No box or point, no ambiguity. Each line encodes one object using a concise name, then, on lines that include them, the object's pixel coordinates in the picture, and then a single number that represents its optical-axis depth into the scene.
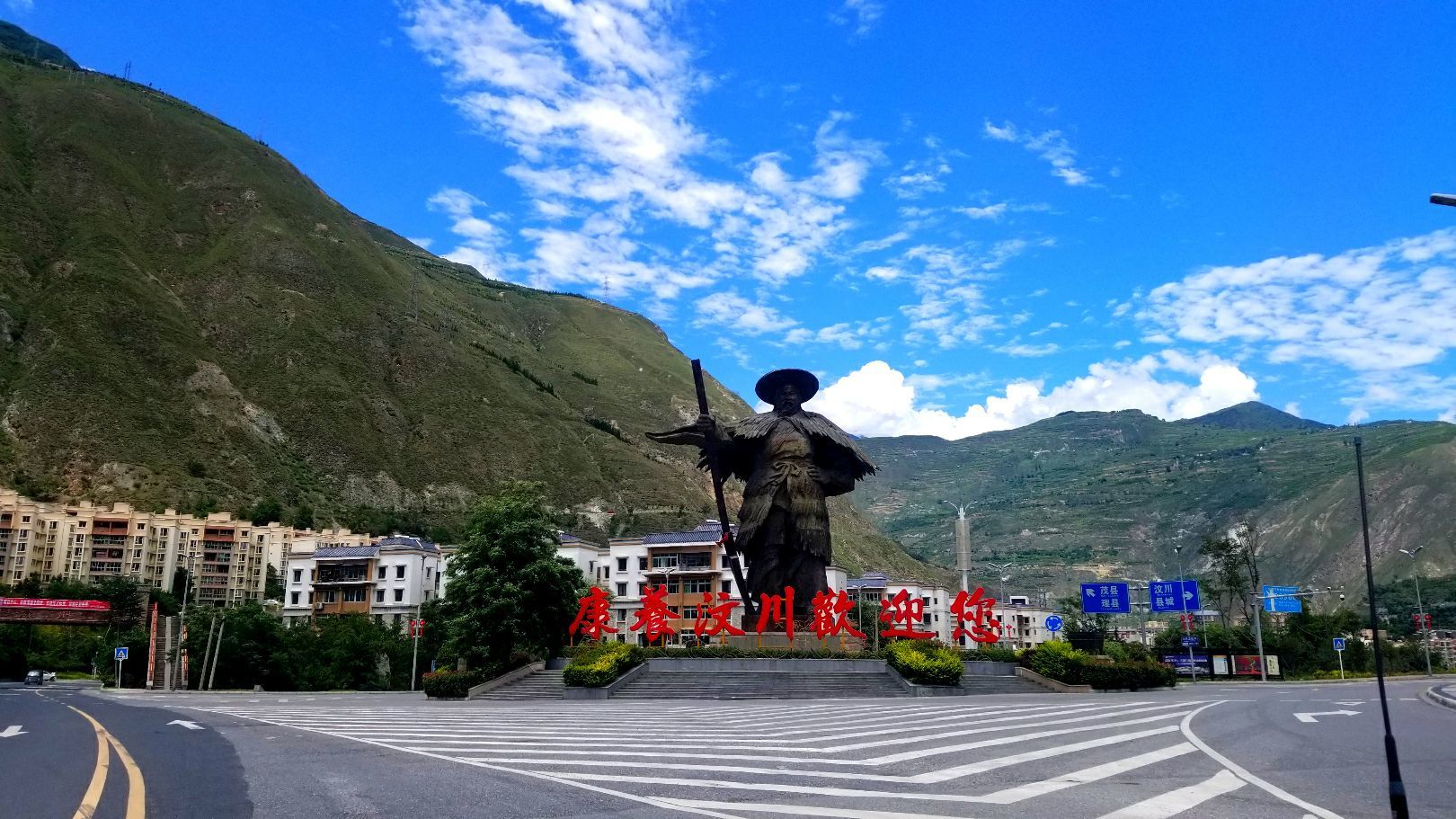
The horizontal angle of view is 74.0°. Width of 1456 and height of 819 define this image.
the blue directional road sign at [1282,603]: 45.79
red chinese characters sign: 28.19
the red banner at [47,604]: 62.31
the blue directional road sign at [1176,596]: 44.34
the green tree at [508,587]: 30.97
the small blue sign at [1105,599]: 41.91
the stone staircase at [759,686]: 24.77
